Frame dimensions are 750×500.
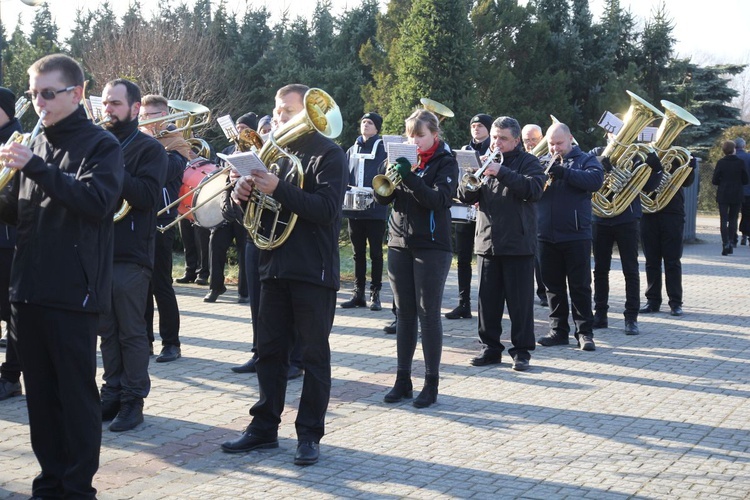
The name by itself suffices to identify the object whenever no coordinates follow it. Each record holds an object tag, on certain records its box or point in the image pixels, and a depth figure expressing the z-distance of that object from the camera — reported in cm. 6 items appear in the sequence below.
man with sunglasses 450
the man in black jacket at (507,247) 813
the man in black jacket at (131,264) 608
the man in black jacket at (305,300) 558
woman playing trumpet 698
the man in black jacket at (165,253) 765
